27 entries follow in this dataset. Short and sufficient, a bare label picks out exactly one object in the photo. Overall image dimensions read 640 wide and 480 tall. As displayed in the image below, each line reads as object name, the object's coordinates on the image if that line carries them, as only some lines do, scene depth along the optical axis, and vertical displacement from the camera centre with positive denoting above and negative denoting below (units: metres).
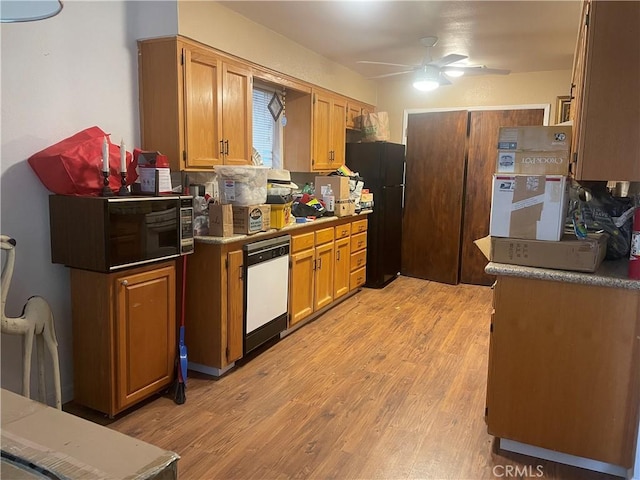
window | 4.18 +0.33
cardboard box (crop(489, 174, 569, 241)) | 2.14 -0.14
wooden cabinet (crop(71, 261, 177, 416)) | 2.42 -0.88
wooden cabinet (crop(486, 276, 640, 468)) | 2.06 -0.86
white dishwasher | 3.19 -0.86
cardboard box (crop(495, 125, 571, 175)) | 2.20 +0.11
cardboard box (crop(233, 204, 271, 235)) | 3.09 -0.34
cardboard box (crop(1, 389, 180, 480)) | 0.90 -0.57
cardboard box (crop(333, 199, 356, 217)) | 4.38 -0.36
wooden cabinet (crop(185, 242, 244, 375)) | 2.96 -0.88
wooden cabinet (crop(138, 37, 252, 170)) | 2.98 +0.41
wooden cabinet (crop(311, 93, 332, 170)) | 4.55 +0.35
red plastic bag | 2.35 -0.02
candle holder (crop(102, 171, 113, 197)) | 2.39 -0.13
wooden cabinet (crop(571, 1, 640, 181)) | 1.87 +0.32
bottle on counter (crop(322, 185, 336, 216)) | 4.36 -0.28
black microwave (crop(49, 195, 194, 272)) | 2.30 -0.33
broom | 2.73 -1.15
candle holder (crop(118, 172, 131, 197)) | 2.47 -0.13
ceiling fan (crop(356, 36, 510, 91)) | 3.95 +0.86
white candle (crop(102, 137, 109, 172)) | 2.37 +0.03
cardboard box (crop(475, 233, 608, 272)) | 2.09 -0.35
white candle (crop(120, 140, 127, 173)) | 2.46 +0.02
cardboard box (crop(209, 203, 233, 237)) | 2.96 -0.33
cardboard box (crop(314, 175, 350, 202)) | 4.39 -0.15
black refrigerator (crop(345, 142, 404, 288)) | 5.17 -0.24
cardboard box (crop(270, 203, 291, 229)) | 3.41 -0.34
